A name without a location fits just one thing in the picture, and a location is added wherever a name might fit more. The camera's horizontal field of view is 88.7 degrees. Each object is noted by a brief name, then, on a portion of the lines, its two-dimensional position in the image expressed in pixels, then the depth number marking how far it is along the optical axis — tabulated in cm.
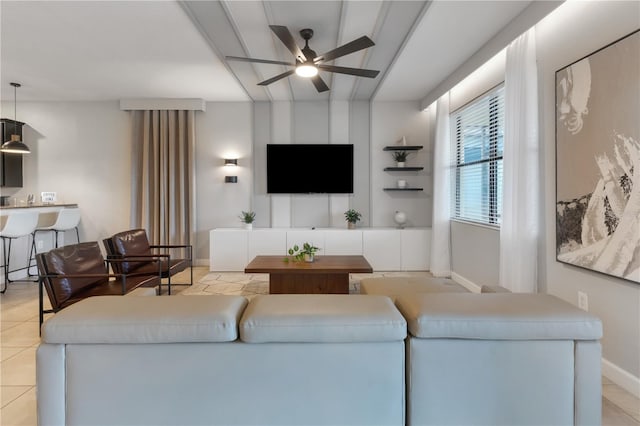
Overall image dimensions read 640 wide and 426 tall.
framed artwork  191
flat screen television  542
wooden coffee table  361
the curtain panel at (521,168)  274
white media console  500
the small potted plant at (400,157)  530
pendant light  460
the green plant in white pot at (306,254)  377
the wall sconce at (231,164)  538
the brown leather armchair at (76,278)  261
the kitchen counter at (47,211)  479
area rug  407
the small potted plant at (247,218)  523
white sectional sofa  131
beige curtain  539
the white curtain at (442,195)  461
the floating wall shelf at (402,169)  527
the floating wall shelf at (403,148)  524
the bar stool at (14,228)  401
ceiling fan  269
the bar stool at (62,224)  479
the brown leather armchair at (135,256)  354
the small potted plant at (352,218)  525
